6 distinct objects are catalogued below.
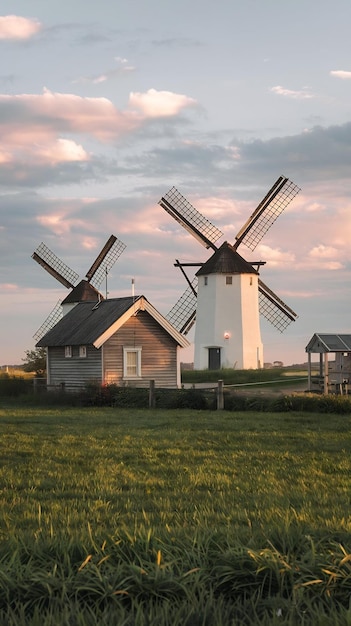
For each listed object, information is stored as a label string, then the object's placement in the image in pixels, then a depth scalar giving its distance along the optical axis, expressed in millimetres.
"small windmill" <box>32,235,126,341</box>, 68500
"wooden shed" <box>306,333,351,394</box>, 42812
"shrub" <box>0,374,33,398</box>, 45688
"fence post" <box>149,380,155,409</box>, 37094
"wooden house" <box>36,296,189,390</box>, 45156
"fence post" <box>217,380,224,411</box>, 34250
